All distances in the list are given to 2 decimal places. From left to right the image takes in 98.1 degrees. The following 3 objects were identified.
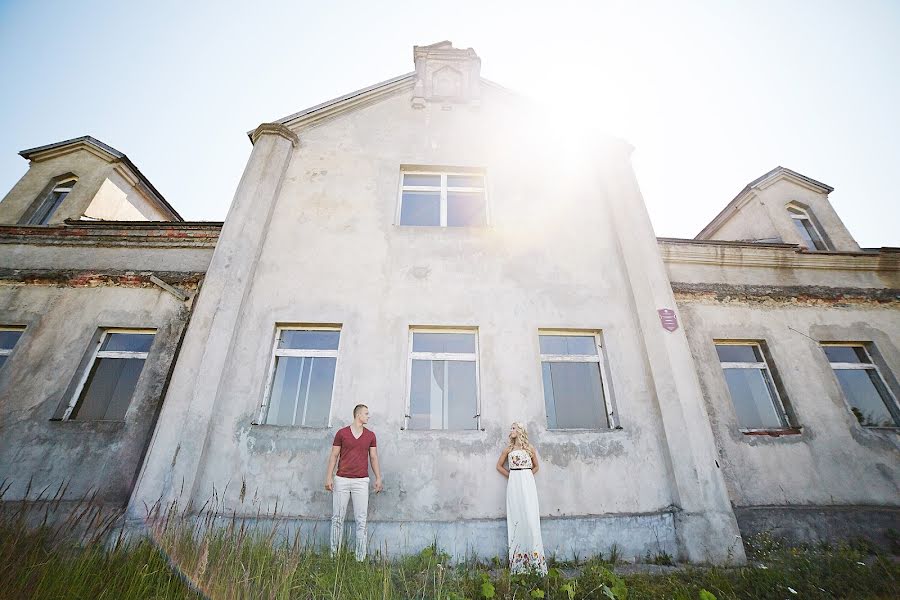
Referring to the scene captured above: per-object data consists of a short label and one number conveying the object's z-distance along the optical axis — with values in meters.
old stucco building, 5.17
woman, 4.39
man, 4.55
